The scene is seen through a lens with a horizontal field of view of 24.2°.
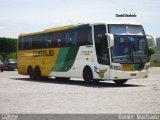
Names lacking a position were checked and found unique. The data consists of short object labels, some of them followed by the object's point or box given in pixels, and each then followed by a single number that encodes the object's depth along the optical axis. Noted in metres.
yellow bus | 17.62
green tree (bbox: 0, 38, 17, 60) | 60.74
